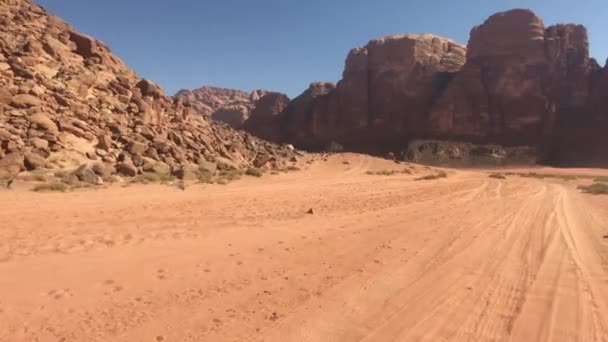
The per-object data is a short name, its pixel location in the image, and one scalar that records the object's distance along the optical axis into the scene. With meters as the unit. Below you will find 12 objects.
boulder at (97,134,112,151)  16.50
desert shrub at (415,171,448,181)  24.91
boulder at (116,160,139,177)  15.49
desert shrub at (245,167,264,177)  21.07
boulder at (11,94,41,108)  15.48
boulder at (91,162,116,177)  14.54
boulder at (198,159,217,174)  19.03
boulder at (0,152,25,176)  12.54
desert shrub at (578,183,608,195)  19.10
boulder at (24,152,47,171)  13.44
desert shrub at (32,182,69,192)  11.81
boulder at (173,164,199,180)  16.74
